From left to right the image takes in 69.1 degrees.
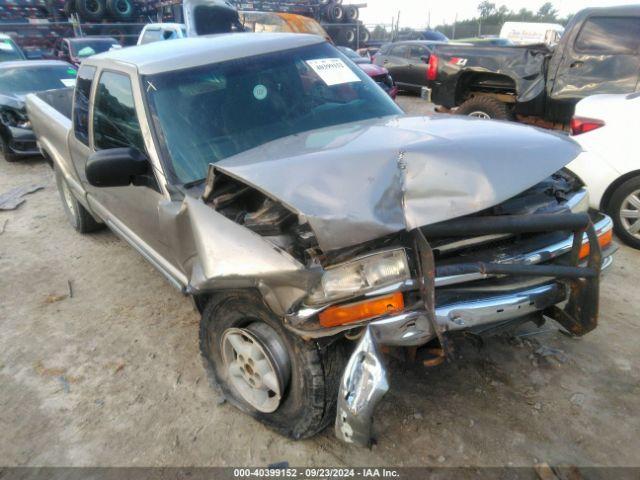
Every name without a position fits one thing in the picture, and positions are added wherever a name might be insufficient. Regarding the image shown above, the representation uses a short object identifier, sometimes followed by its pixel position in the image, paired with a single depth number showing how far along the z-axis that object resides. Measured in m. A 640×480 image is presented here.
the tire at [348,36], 21.11
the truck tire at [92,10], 16.92
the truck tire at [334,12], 21.21
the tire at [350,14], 21.58
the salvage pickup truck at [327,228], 1.82
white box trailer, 16.91
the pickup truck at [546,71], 5.67
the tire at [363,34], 21.62
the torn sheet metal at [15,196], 5.86
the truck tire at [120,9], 17.31
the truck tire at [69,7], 17.02
